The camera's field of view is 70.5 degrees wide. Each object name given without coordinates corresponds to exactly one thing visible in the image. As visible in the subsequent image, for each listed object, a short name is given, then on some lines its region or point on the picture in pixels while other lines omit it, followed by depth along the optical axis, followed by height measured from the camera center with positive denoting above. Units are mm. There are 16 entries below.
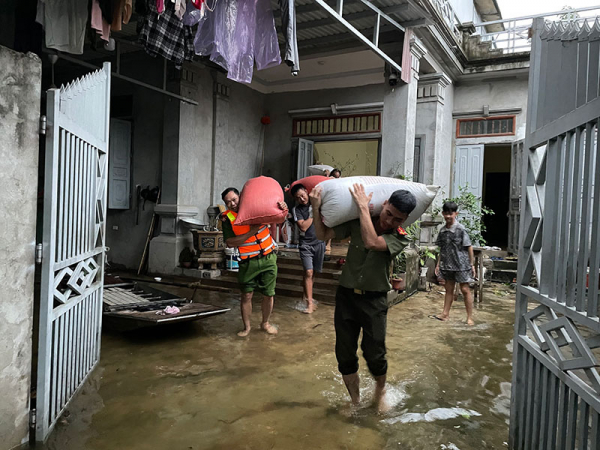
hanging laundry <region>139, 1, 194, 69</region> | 4277 +1822
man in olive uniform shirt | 2676 -435
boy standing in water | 5117 -473
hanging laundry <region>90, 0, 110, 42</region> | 3738 +1670
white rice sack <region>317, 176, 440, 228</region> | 2764 +125
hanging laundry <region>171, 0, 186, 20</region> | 3677 +1773
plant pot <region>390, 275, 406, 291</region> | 6234 -1002
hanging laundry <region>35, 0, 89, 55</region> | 3883 +1680
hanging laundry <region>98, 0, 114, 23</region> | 3850 +1799
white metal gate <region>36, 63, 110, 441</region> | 2361 -228
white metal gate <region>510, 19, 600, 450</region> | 1687 -97
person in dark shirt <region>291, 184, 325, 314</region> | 5623 -495
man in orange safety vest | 4250 -441
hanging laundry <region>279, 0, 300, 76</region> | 4535 +1970
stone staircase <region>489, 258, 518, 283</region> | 8453 -1038
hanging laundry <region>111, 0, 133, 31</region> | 3779 +1774
